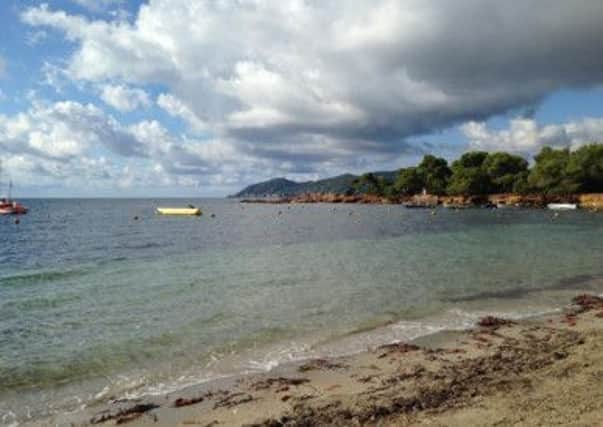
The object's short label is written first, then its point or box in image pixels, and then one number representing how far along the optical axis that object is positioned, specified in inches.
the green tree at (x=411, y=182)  7445.9
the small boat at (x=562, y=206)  4421.3
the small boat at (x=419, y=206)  5644.7
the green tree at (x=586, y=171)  4992.6
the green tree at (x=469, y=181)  5954.7
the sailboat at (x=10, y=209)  4877.0
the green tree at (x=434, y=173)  6948.8
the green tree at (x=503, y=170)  5974.4
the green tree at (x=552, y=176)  5054.1
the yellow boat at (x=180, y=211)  4759.1
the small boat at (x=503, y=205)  5074.8
